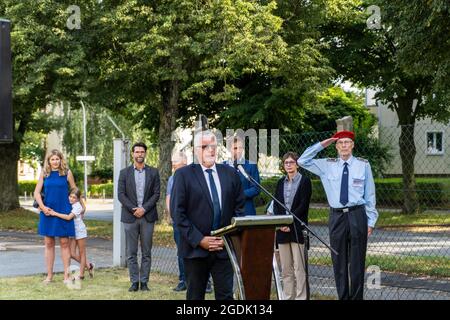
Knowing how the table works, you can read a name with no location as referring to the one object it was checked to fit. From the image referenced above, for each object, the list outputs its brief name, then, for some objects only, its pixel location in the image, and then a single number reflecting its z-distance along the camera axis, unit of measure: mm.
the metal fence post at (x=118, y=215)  12820
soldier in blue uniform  7867
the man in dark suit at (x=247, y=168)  9336
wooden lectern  6022
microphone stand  6891
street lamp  46738
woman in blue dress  11273
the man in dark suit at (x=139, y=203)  10758
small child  11469
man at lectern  6723
